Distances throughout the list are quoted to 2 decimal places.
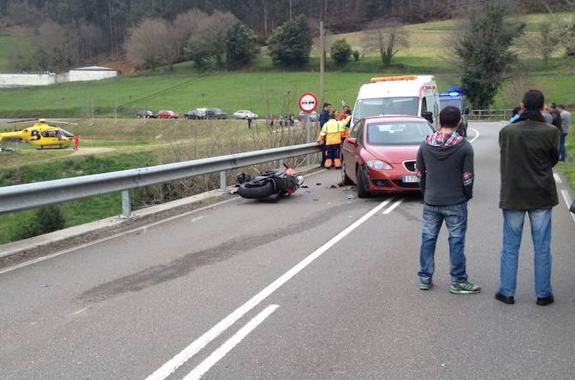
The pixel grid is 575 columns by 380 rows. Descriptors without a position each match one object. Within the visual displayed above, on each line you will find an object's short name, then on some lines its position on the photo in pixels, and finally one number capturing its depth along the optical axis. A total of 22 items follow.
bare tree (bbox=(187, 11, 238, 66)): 108.62
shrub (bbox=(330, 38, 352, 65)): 99.38
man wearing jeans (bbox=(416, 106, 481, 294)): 6.27
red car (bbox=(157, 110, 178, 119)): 73.44
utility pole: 28.17
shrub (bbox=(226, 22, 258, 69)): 106.12
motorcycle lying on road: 12.65
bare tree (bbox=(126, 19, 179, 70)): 115.56
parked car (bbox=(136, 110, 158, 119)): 74.57
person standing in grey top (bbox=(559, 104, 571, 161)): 19.61
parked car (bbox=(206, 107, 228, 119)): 68.49
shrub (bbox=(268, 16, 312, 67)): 102.50
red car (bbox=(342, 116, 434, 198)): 12.32
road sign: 20.41
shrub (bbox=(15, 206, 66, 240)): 14.62
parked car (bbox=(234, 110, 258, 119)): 67.32
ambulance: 18.55
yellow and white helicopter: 46.03
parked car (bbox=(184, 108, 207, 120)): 69.31
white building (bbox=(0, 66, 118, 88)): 117.38
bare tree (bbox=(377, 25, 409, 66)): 97.56
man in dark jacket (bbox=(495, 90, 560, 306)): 5.78
